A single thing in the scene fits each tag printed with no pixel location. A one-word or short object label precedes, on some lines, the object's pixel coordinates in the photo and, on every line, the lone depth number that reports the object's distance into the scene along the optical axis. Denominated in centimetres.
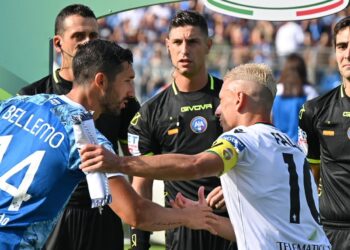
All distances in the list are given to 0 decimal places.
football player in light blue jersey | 825
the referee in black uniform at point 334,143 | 1283
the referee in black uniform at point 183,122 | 1302
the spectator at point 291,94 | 1906
